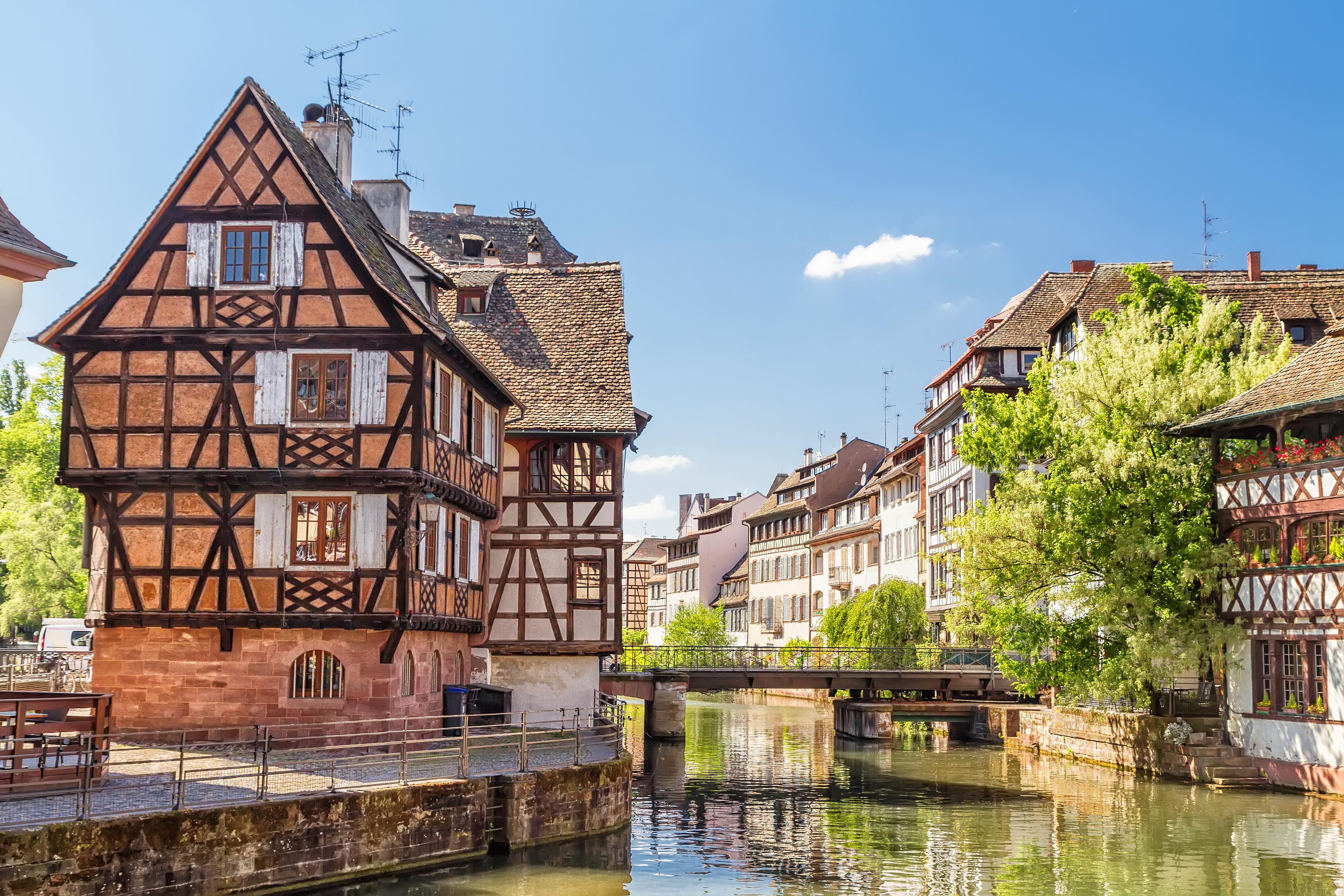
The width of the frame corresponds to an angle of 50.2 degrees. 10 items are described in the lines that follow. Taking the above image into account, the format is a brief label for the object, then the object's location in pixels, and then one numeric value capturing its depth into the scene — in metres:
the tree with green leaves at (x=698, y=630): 89.12
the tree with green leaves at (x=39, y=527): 54.97
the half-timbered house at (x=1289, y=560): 30.22
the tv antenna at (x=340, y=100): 32.84
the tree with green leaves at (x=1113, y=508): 34.38
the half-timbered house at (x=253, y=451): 25.98
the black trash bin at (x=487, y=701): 31.47
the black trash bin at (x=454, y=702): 29.20
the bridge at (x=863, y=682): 47.84
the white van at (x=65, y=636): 45.59
